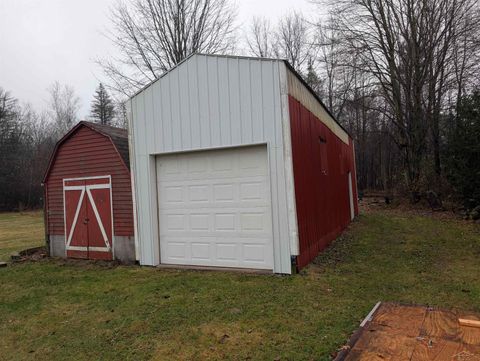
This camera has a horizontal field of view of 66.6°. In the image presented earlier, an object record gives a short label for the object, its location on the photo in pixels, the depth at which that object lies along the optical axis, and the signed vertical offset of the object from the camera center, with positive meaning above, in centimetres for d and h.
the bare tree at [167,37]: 1994 +827
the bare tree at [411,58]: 1780 +597
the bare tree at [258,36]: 2850 +1144
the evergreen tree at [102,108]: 4484 +1041
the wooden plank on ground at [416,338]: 309 -153
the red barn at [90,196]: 804 -11
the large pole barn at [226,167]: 639 +34
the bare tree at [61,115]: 3603 +767
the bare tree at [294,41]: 2881 +1105
